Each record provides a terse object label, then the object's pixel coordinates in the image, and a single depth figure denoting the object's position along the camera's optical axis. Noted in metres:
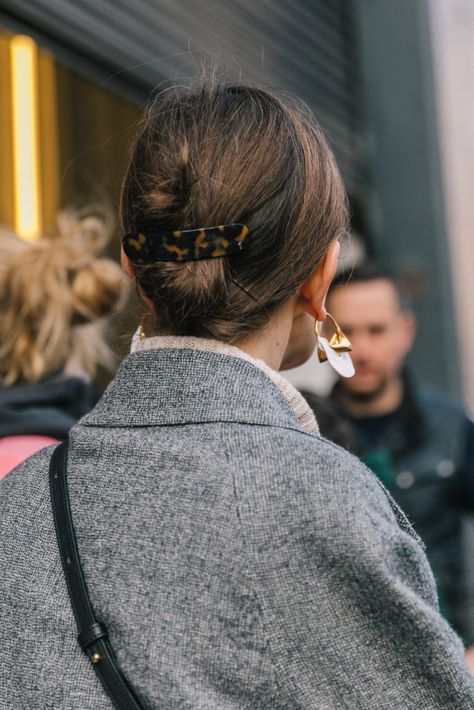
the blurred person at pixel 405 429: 3.19
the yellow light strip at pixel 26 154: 4.43
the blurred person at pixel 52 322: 2.18
